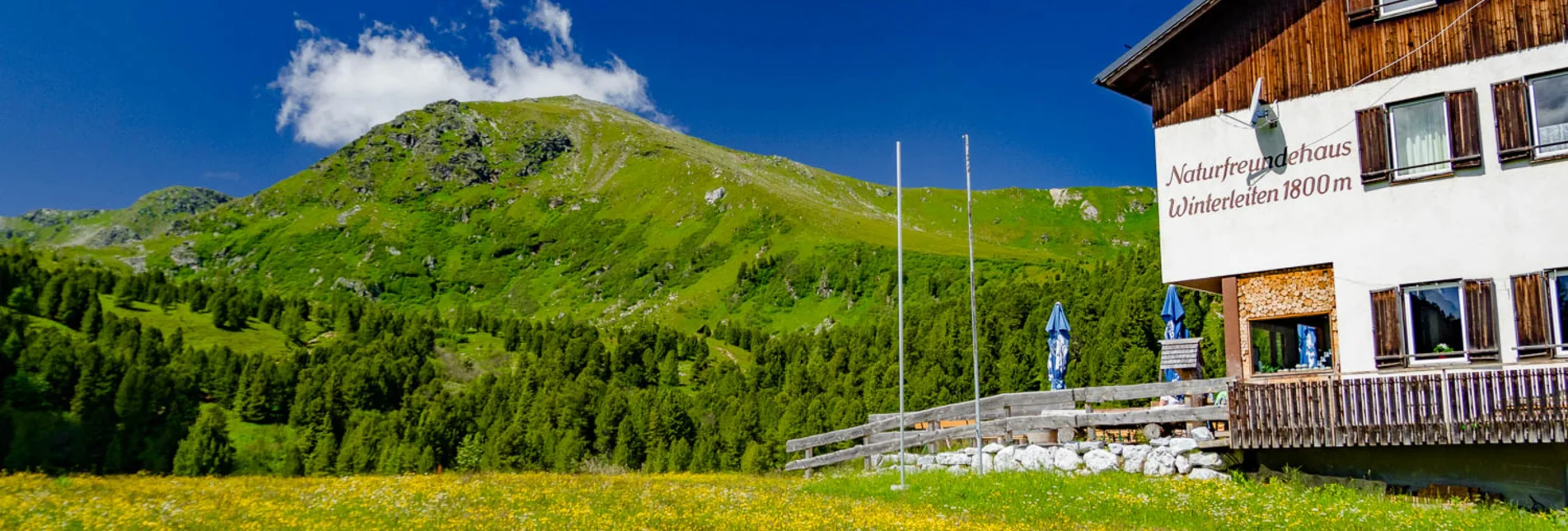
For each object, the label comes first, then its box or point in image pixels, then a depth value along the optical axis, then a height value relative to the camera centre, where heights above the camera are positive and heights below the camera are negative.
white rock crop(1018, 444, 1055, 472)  21.05 -1.90
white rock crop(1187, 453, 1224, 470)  19.05 -1.76
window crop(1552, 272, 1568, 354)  16.72 +1.16
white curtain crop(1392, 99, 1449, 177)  18.17 +4.22
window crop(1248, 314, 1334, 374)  20.66 +0.51
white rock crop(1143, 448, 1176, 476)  19.47 -1.86
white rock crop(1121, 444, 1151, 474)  19.81 -1.78
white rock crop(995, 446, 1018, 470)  21.59 -1.95
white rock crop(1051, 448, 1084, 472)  20.58 -1.89
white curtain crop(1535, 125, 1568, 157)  17.08 +3.96
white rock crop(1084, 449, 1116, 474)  20.11 -1.86
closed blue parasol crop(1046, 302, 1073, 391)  28.42 +0.64
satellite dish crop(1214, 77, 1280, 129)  19.80 +5.02
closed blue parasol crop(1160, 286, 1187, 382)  27.98 +1.45
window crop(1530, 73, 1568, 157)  17.09 +4.35
